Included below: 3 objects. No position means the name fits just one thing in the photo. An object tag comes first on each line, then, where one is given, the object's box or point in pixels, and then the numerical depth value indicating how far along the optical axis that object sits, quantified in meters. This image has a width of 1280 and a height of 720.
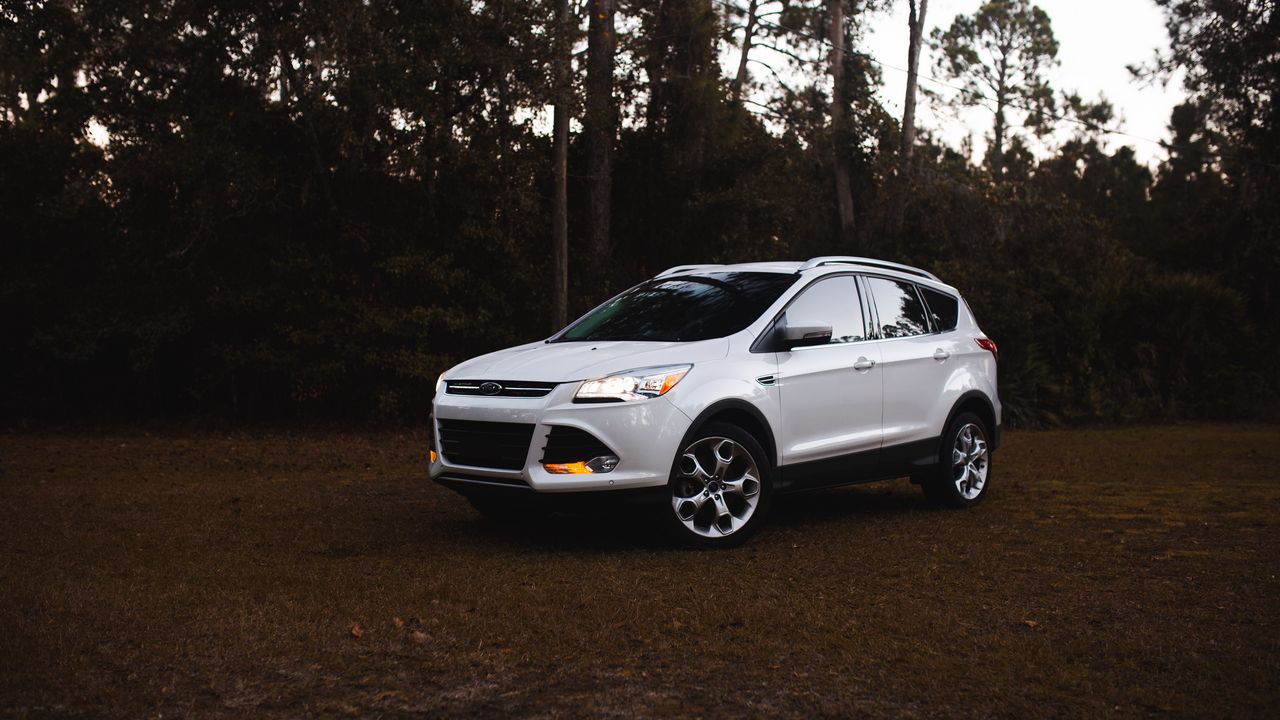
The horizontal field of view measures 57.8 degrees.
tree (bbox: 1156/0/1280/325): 23.34
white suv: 6.93
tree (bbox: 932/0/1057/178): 48.38
